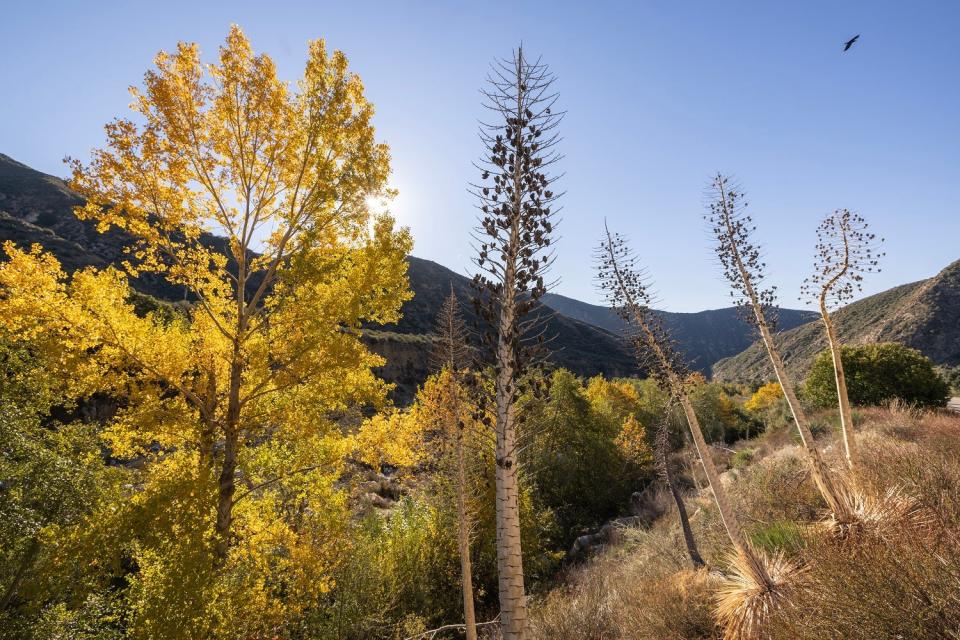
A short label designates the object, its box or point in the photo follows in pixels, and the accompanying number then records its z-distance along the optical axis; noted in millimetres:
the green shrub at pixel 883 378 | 22266
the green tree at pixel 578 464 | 24047
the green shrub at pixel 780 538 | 6753
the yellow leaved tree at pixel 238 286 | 5168
